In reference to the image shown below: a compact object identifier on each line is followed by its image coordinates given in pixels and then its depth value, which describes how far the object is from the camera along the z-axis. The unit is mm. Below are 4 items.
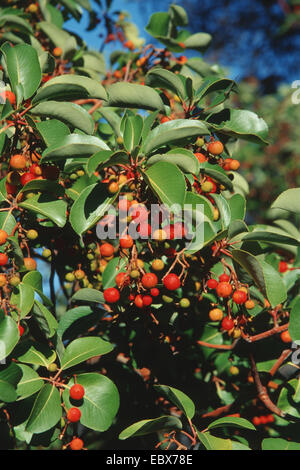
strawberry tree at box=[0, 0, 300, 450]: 771
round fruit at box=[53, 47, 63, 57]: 1009
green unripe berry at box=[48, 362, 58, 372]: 804
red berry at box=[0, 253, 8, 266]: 775
